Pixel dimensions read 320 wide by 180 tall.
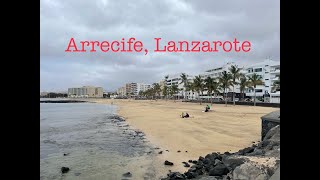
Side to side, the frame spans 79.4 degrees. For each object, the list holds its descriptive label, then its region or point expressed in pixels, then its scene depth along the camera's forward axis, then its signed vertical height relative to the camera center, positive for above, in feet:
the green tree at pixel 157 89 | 280.63 +4.50
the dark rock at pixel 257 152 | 21.02 -6.76
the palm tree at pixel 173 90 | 235.77 +2.56
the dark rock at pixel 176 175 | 19.15 -8.53
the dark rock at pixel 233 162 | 17.06 -6.41
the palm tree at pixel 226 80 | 146.79 +9.40
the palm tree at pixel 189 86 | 186.11 +5.91
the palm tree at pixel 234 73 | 142.47 +14.24
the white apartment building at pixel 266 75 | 151.45 +14.33
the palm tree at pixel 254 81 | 139.34 +8.18
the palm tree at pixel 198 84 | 174.00 +7.37
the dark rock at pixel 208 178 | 16.22 -7.35
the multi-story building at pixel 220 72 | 186.18 +24.04
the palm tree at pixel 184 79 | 212.76 +14.46
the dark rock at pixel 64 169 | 23.32 -9.50
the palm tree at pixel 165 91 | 256.93 +1.41
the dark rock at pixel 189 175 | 19.05 -8.25
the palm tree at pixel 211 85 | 159.53 +5.94
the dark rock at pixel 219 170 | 16.92 -6.96
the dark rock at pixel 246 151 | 23.81 -7.39
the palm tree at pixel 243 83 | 141.49 +6.85
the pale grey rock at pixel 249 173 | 14.22 -6.09
